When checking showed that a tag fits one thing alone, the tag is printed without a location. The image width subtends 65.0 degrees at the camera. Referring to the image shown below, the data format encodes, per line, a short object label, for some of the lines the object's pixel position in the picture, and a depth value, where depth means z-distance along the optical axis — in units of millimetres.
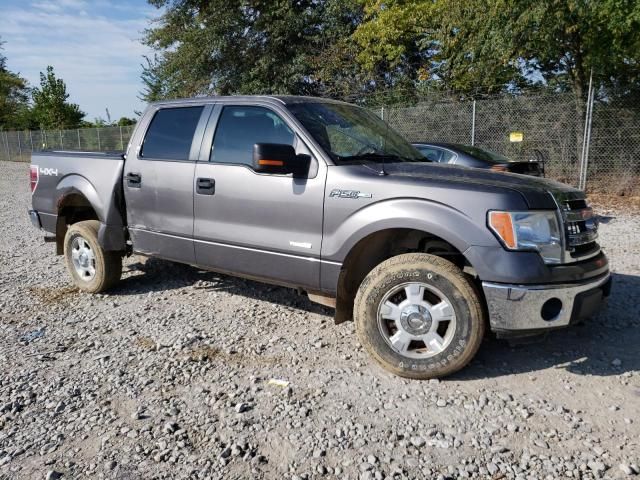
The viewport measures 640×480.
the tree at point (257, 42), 19750
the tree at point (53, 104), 33312
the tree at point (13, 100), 44125
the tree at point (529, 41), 11157
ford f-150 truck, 3127
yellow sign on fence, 11398
